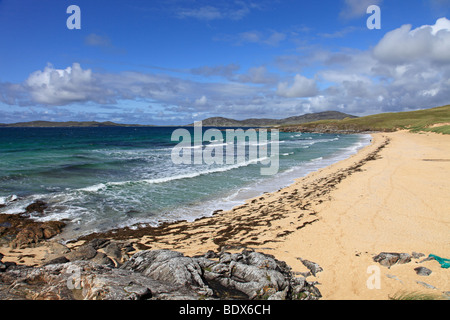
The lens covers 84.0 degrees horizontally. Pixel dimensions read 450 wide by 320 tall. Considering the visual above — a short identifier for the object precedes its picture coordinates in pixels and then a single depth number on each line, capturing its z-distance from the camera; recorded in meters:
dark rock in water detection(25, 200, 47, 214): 12.19
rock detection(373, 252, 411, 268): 6.02
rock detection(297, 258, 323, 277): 5.91
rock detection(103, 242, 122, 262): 7.49
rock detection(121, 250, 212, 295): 4.84
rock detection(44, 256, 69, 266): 6.62
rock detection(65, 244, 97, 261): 7.29
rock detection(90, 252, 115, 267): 6.97
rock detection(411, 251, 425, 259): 6.25
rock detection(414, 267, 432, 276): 5.46
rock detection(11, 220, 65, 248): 8.80
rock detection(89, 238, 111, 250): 8.22
